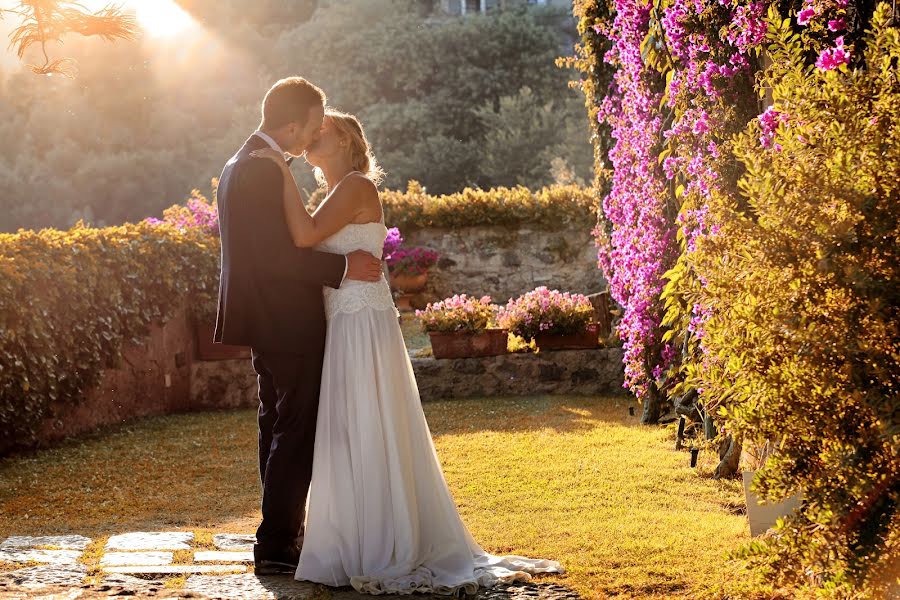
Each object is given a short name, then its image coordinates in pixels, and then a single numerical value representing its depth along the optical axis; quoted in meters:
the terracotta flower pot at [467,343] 10.21
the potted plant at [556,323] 10.27
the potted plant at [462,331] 10.19
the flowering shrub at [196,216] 11.73
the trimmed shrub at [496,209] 15.04
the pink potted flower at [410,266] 14.83
